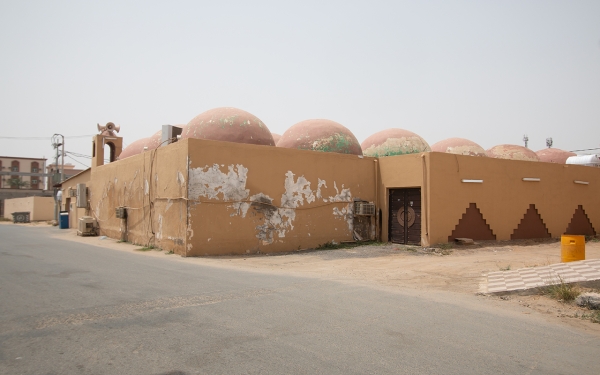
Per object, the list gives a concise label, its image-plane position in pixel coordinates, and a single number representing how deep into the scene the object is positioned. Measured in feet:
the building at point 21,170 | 197.16
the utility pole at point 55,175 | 121.90
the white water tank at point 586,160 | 65.31
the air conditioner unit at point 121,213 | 51.79
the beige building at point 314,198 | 39.29
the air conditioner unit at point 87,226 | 63.31
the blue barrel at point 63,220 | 92.12
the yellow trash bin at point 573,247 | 30.89
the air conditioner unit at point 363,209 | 48.21
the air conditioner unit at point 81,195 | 69.03
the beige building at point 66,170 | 185.08
